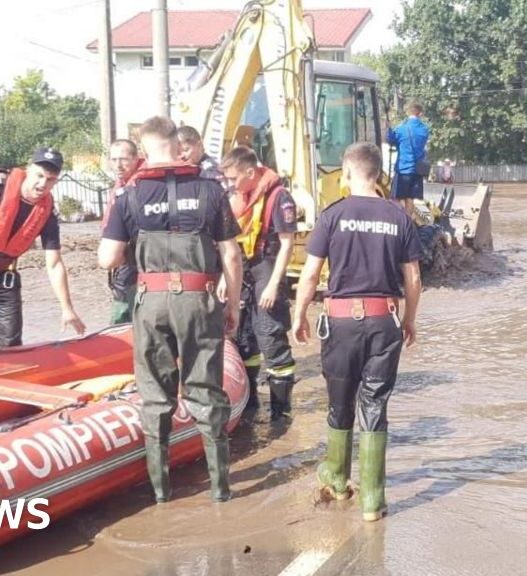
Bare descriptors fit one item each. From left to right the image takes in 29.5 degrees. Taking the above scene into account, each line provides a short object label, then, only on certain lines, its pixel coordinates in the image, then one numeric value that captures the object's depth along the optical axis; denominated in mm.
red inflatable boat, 4699
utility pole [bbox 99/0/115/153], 21062
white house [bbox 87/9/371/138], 49469
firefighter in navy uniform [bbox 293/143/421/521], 4988
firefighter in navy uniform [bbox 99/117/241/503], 5086
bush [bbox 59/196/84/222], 23375
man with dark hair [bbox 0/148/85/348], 6332
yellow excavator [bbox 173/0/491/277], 10961
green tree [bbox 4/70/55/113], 58969
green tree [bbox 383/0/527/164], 44094
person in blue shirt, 13242
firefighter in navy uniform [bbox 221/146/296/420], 6562
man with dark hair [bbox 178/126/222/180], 6883
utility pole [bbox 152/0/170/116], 14398
